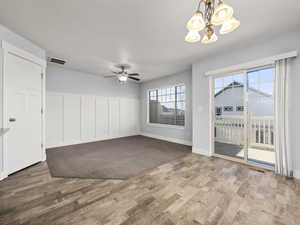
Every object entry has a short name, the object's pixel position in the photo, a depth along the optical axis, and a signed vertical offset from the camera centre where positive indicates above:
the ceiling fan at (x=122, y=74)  3.96 +1.29
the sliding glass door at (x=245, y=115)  2.74 -0.08
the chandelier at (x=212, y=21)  1.14 +0.94
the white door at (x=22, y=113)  2.32 +0.00
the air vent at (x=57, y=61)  3.56 +1.58
